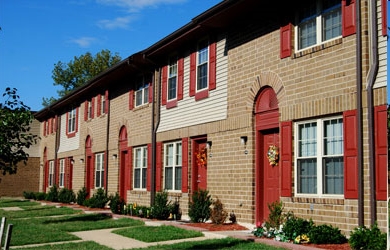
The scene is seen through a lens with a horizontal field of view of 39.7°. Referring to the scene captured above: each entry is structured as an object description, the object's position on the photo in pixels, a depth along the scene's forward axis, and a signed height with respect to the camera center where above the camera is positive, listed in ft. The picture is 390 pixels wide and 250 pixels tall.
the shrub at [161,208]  54.75 -3.37
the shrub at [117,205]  66.29 -3.75
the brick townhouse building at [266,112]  33.68 +5.31
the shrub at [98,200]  74.59 -3.56
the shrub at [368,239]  29.55 -3.42
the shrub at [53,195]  98.89 -3.88
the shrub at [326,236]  33.63 -3.68
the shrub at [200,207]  48.83 -2.86
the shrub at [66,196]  90.99 -3.73
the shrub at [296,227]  35.01 -3.33
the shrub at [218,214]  46.32 -3.30
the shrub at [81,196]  82.85 -3.39
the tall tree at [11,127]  50.24 +4.38
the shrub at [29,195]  113.19 -4.57
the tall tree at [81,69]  169.78 +33.39
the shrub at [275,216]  39.09 -2.91
